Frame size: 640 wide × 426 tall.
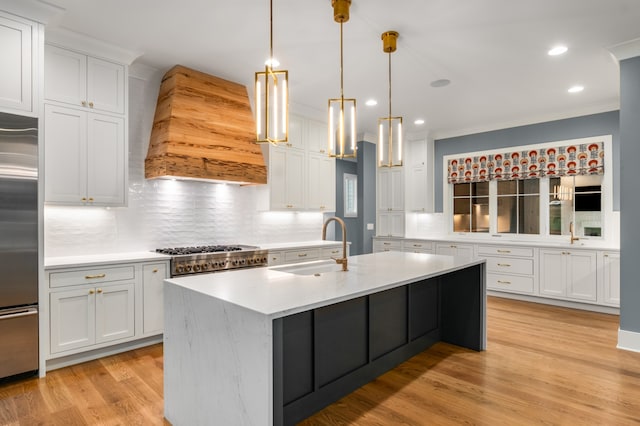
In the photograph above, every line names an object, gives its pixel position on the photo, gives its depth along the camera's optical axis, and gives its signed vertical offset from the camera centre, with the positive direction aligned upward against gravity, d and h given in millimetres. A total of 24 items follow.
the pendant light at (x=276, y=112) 2107 +625
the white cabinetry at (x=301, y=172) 4961 +619
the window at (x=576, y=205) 5230 +142
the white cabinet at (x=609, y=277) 4652 -806
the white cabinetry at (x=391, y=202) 6953 +240
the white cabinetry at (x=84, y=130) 3145 +767
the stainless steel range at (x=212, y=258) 3635 -465
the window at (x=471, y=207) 6429 +137
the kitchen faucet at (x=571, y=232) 5255 -258
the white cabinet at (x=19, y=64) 2707 +1140
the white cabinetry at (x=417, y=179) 6801 +669
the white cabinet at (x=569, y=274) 4852 -819
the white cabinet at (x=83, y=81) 3148 +1211
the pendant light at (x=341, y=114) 2514 +686
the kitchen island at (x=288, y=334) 1667 -722
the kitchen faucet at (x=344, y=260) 2723 -346
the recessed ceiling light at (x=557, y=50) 3448 +1569
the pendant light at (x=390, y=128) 2926 +693
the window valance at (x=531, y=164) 5199 +804
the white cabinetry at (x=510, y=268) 5352 -805
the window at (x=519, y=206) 5875 +137
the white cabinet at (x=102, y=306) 2982 -802
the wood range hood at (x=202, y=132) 3689 +891
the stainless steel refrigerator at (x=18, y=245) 2684 -229
